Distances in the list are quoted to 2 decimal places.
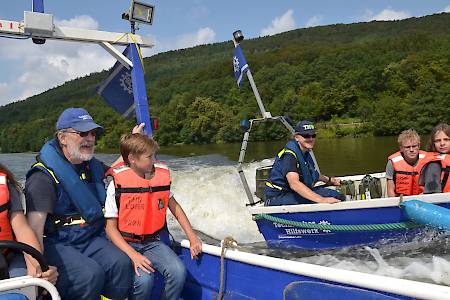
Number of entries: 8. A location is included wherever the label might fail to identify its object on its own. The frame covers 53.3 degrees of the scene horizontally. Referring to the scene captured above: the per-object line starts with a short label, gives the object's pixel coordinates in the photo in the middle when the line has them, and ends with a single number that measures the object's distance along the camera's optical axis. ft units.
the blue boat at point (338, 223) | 13.91
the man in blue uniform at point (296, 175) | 15.78
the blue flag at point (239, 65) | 21.15
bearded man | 8.30
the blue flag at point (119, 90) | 18.02
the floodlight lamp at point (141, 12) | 16.48
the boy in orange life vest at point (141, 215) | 9.16
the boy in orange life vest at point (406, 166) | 15.65
